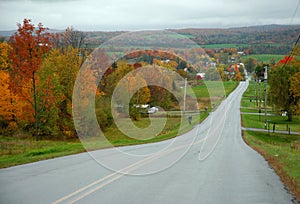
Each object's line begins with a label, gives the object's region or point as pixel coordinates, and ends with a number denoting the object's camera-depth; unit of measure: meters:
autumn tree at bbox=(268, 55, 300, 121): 55.47
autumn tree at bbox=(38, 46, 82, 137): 32.59
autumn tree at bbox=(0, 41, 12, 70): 41.21
